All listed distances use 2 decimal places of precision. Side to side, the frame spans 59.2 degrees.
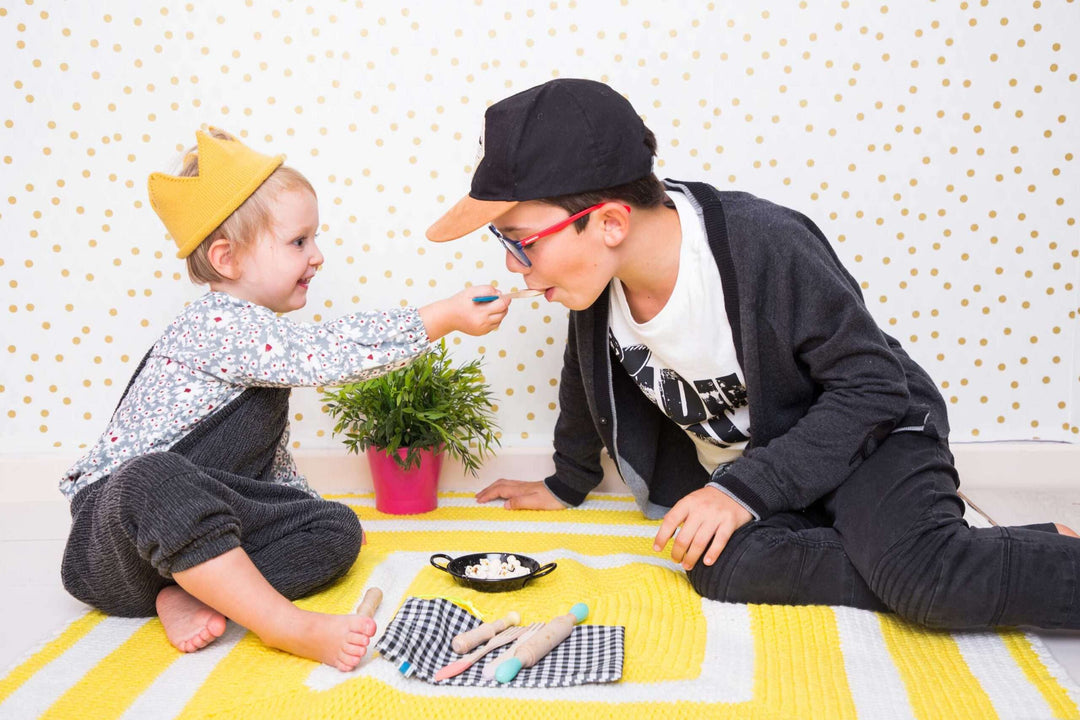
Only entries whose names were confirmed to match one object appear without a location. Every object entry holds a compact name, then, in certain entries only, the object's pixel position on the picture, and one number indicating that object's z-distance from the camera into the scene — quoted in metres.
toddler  0.99
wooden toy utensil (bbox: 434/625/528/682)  0.90
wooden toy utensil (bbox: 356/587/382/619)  1.04
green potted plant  1.45
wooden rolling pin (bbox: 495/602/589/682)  0.90
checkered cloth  0.90
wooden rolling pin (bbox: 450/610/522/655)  0.95
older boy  1.00
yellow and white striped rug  0.86
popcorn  1.16
